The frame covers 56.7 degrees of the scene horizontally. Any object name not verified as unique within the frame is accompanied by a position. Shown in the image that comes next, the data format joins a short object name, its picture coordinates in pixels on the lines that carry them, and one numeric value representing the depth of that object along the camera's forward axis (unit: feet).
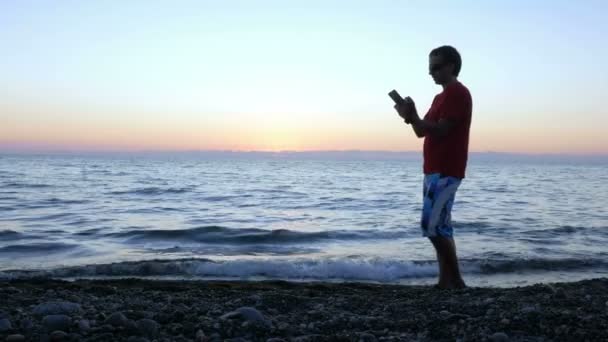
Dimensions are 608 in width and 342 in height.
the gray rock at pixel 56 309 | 12.60
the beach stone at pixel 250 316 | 11.98
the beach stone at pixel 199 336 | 10.91
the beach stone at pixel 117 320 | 11.64
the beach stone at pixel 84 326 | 11.21
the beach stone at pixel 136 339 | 10.57
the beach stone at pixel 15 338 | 10.43
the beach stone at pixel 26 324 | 11.34
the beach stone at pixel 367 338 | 10.83
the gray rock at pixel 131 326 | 11.28
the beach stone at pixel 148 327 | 11.22
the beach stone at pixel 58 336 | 10.60
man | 14.88
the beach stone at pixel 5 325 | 11.16
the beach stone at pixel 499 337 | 10.63
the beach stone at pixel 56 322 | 11.27
